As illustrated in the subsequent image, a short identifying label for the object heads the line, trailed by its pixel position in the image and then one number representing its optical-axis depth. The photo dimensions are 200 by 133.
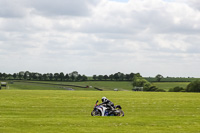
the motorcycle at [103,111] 29.44
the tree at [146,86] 187.65
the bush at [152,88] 177.27
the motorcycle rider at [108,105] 29.46
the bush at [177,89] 159.07
